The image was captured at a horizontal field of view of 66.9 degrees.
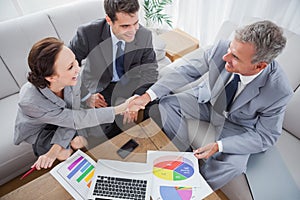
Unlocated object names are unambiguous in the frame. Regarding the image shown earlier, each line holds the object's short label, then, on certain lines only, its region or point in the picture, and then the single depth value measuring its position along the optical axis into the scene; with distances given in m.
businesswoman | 1.05
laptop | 0.97
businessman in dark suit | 1.39
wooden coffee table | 0.99
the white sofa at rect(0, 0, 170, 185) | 1.43
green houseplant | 2.27
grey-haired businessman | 1.11
